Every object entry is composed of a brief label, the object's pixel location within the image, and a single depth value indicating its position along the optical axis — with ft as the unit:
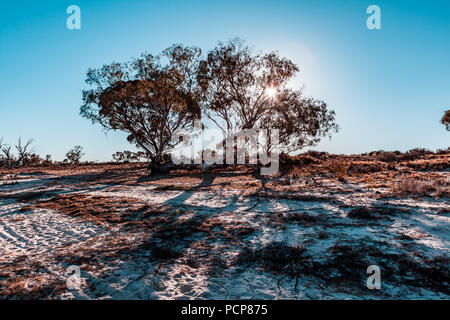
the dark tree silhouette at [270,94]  79.41
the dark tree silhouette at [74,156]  154.61
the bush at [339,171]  53.78
